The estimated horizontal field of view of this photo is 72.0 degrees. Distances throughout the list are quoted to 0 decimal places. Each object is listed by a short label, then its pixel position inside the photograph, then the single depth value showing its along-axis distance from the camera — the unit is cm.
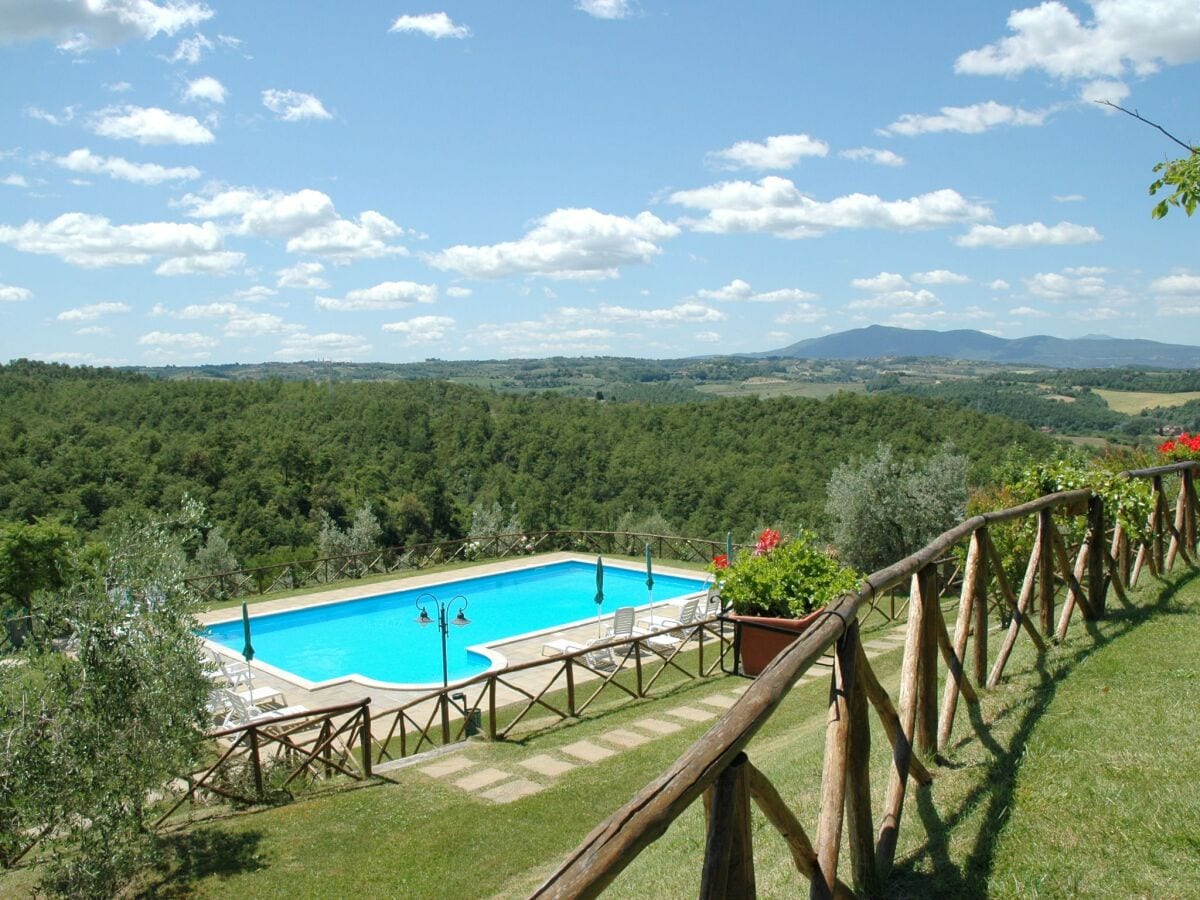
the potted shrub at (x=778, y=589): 812
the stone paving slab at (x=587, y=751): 730
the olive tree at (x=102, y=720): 494
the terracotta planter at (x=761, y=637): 809
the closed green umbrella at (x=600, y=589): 1332
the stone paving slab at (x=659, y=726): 789
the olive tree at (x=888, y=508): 1866
